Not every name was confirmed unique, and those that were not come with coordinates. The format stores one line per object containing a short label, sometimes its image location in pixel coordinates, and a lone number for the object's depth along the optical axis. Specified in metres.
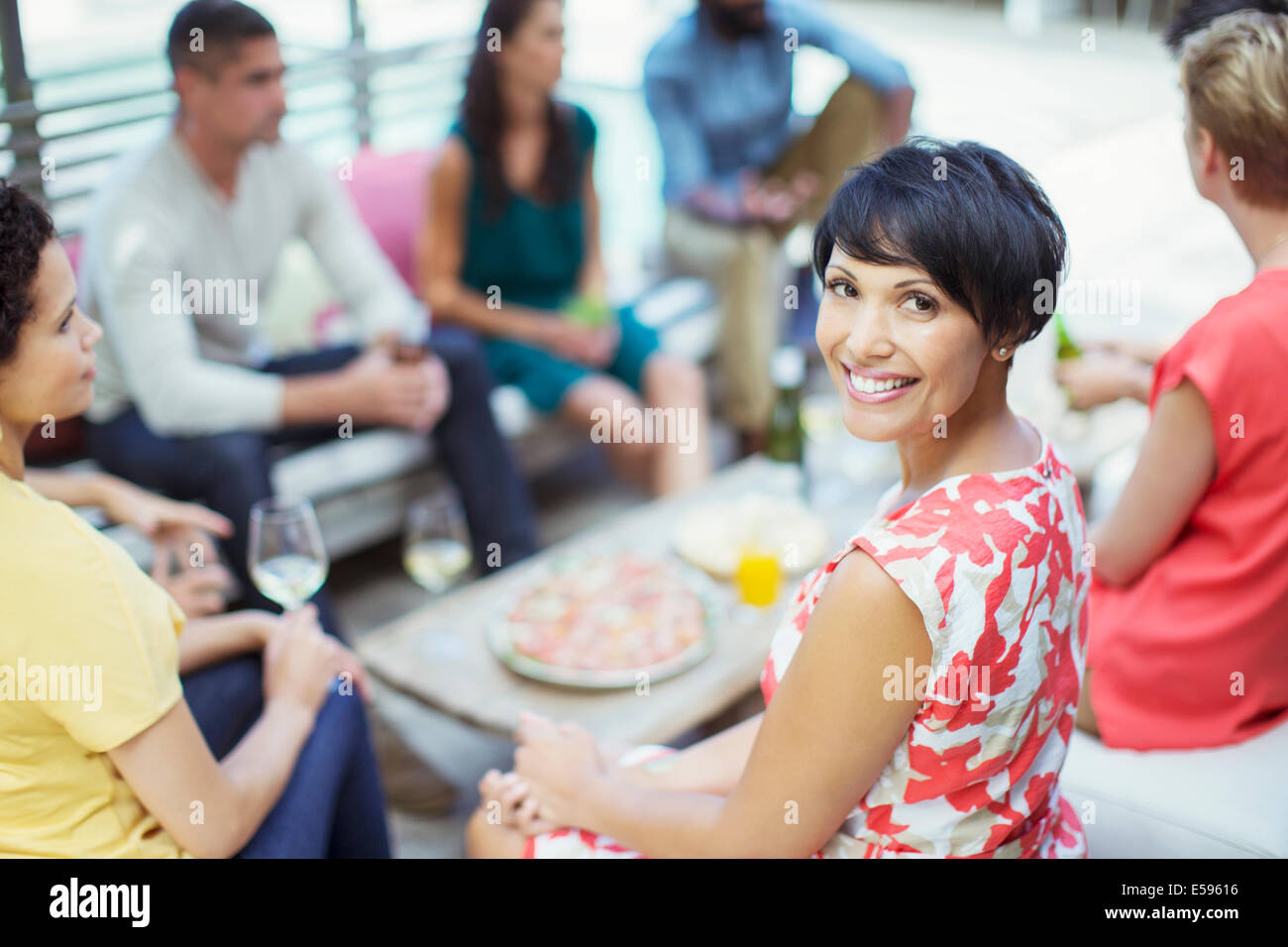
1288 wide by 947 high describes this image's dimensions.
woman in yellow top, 1.18
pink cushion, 3.46
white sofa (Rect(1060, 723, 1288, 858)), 1.47
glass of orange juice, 2.17
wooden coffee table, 1.91
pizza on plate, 2.03
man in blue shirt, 3.74
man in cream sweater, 2.56
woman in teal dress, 3.18
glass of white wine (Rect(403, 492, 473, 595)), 2.18
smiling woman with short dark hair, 1.09
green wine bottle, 2.62
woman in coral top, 1.42
